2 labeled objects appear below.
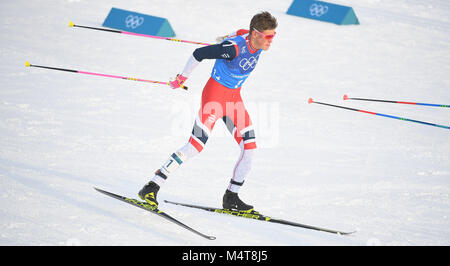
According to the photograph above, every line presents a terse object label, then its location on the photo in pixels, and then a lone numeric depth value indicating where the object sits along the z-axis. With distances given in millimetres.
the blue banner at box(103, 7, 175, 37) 22627
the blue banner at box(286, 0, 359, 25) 27391
